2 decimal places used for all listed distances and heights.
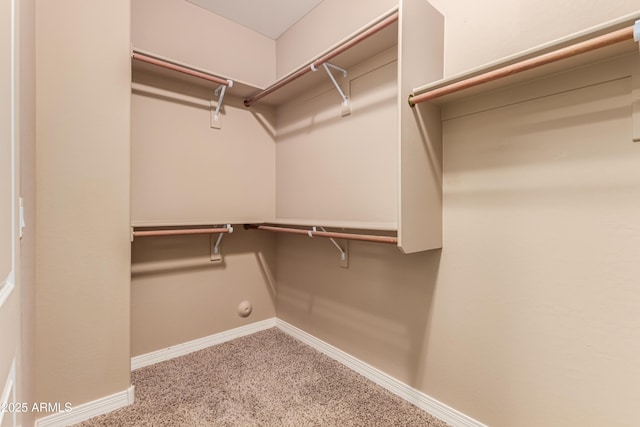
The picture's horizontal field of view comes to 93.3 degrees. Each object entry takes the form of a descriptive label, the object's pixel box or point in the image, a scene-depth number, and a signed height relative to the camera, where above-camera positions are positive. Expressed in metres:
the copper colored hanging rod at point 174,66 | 1.82 +0.92
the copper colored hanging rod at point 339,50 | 1.45 +0.92
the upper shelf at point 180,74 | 1.94 +0.94
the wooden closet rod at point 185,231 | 1.79 -0.14
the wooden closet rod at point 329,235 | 1.47 -0.14
